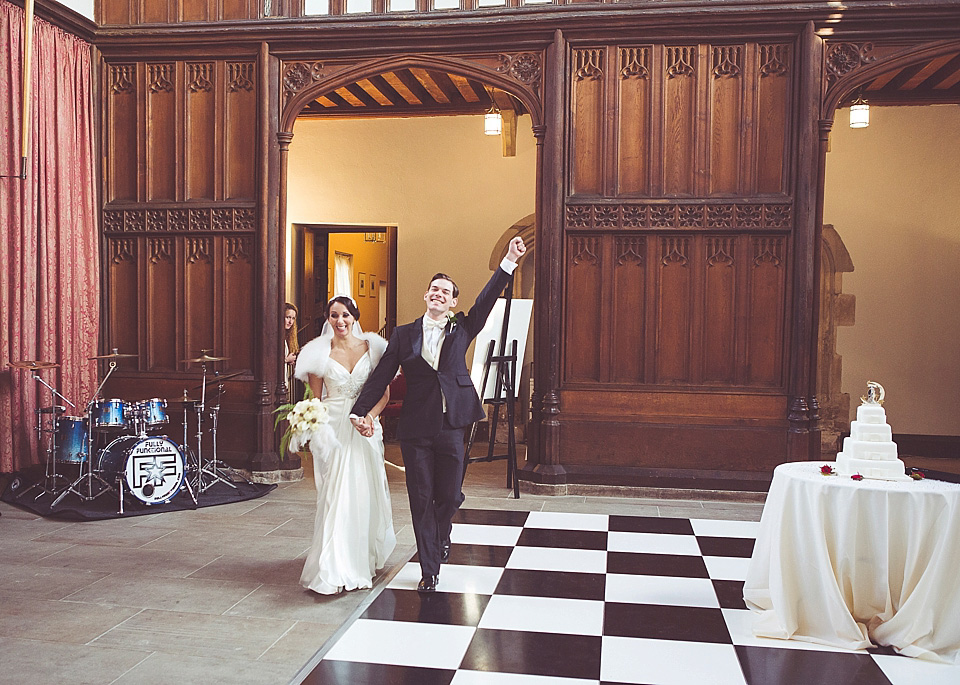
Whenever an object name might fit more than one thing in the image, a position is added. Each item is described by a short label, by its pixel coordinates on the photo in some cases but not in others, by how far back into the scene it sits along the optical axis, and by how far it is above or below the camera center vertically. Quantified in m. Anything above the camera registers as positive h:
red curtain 6.72 +0.46
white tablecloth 3.65 -1.11
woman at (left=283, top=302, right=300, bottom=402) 8.35 -0.38
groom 4.42 -0.50
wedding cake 3.91 -0.65
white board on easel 6.81 -0.28
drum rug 6.21 -1.53
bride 4.51 -0.94
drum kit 6.32 -1.15
